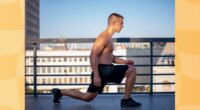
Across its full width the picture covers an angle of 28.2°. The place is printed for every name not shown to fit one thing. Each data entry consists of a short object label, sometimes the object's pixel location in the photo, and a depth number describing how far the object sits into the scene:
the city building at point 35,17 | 79.81
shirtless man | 4.71
